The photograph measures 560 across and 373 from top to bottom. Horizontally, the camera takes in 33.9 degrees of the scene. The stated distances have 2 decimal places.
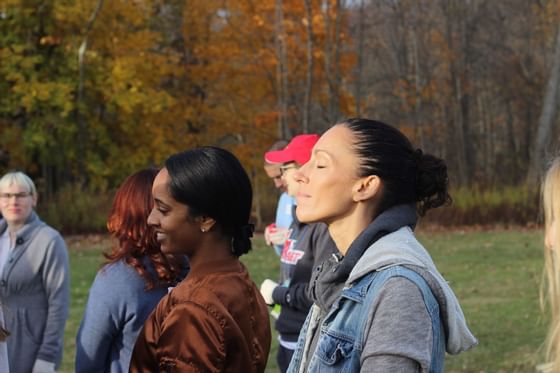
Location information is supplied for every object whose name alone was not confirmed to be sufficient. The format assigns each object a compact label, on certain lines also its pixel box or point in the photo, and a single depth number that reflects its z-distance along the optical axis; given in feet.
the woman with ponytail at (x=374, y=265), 8.18
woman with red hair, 13.01
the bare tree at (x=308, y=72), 98.32
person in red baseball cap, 17.93
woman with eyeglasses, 18.51
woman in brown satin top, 10.17
